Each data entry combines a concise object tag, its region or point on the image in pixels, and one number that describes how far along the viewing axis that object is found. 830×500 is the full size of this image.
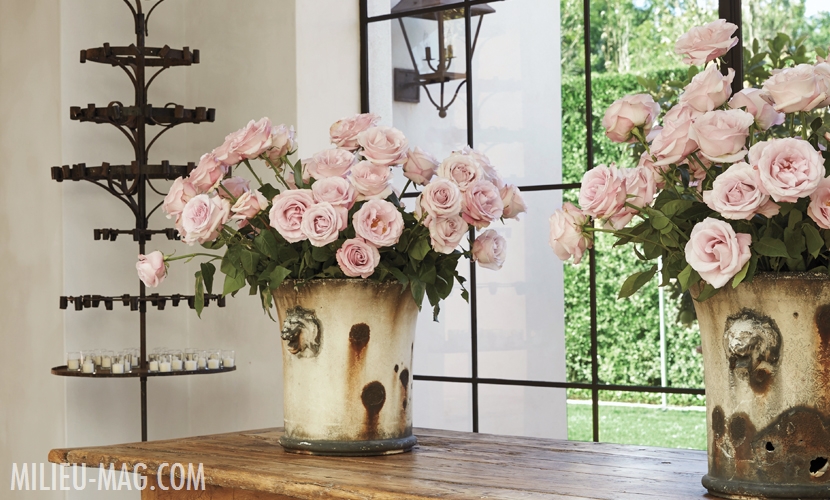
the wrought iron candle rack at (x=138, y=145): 2.79
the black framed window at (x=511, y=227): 2.75
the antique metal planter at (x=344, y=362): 1.57
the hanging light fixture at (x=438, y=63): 2.89
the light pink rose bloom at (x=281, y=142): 1.63
